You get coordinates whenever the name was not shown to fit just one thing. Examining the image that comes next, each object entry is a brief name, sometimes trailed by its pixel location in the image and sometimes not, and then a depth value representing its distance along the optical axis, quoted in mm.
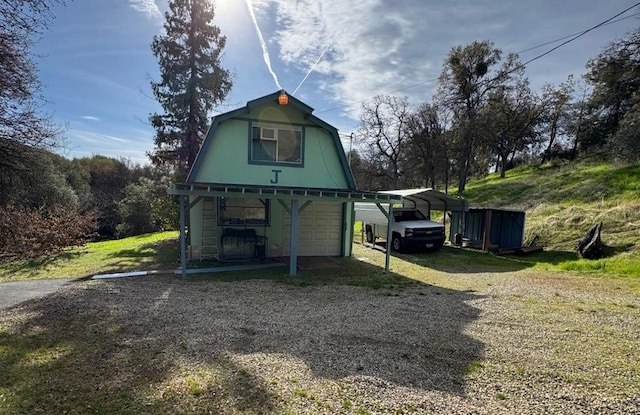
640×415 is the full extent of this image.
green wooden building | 11023
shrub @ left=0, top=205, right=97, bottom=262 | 12555
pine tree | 16250
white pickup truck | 13820
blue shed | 14593
